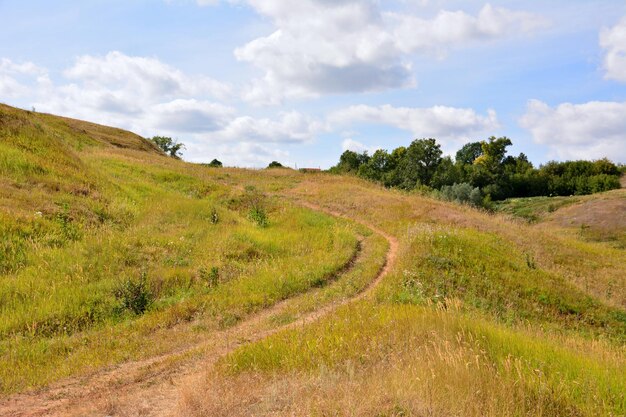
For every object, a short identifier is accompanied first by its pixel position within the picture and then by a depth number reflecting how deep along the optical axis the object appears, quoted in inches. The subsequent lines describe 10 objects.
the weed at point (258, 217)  796.6
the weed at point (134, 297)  418.9
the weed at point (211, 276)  496.9
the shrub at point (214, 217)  738.1
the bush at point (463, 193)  1984.5
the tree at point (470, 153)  3794.3
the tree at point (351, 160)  3228.6
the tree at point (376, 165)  2982.3
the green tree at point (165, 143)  3882.9
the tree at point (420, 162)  2434.8
